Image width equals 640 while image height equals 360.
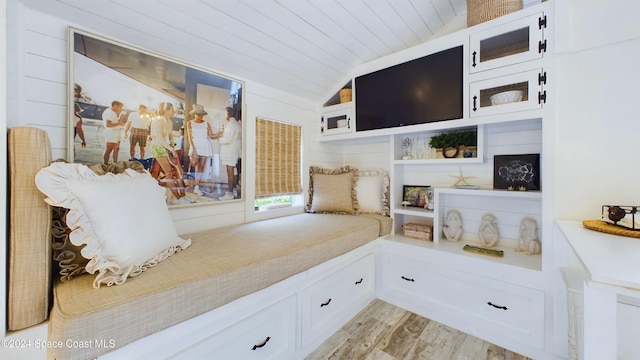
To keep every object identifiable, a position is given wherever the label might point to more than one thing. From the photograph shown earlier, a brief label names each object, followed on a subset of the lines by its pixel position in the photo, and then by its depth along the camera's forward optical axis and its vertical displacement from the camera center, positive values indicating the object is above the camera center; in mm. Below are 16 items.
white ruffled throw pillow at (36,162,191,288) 920 -170
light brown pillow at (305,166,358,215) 2580 -129
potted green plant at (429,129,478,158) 2084 +338
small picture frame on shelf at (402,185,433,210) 2374 -150
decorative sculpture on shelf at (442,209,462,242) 2166 -427
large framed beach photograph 1389 +414
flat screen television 1919 +774
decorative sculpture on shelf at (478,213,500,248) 2002 -419
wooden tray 1084 -225
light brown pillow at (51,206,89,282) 1007 -315
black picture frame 1780 +67
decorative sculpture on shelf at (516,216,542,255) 1827 -435
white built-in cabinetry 1567 -291
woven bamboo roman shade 2318 +215
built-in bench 782 -425
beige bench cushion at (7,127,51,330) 854 -214
